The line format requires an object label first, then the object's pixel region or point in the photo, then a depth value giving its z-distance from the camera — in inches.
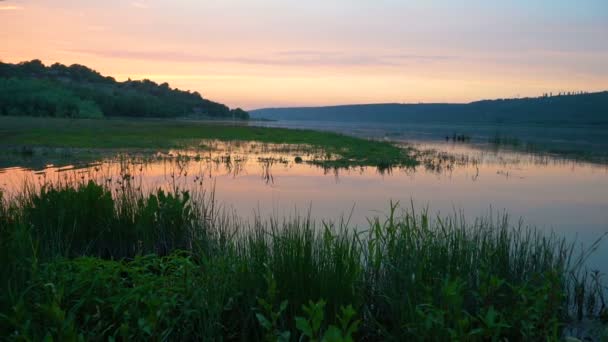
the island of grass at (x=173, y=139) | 924.6
